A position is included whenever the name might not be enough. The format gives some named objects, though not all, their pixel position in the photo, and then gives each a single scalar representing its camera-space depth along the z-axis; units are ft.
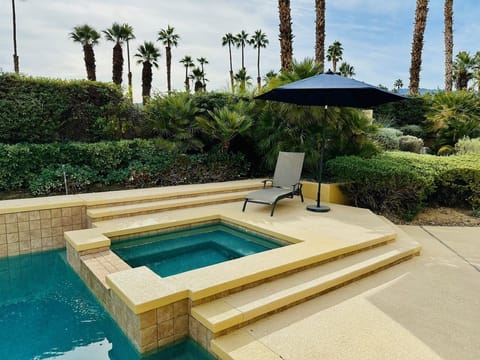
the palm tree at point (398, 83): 226.21
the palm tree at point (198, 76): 145.62
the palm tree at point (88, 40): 82.84
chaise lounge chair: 22.46
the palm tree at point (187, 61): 153.75
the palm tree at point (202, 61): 156.56
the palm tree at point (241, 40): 160.69
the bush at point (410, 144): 41.37
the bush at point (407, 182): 23.34
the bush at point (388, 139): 39.90
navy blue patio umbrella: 18.71
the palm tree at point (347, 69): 147.64
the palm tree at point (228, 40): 161.17
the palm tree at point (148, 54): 103.50
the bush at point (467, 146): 33.45
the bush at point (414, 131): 48.85
